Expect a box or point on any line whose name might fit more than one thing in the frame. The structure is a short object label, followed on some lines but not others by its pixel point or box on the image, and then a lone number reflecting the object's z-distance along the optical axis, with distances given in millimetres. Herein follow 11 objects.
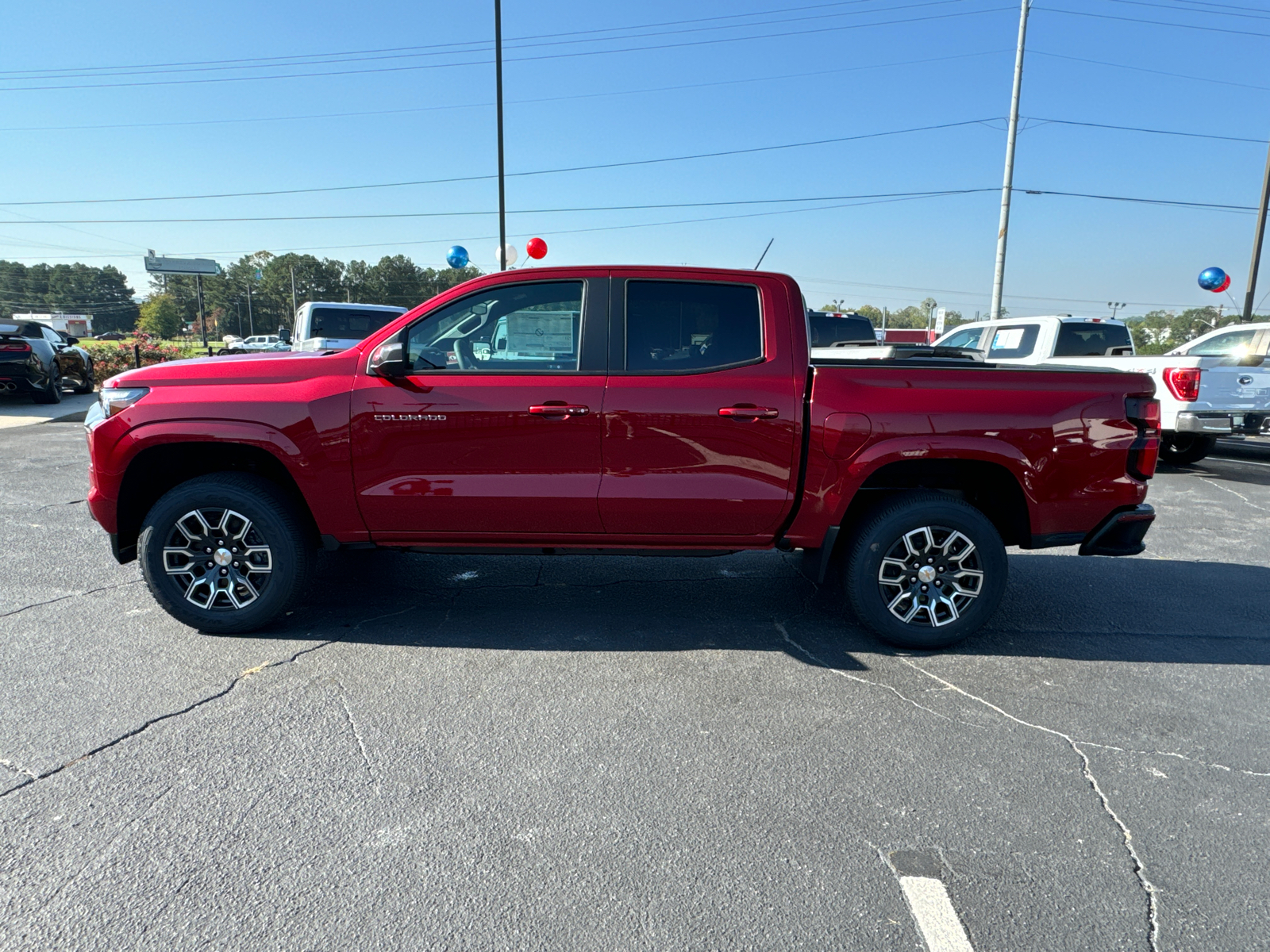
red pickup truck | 3902
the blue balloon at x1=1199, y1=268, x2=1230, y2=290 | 18891
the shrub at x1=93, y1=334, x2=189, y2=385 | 19312
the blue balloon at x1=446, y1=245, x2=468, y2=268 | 17011
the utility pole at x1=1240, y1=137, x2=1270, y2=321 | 18688
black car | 14016
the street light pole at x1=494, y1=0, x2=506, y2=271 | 16588
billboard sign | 72688
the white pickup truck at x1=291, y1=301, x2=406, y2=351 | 13305
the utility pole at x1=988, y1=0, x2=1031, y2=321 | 20375
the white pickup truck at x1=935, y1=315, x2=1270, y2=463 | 9000
